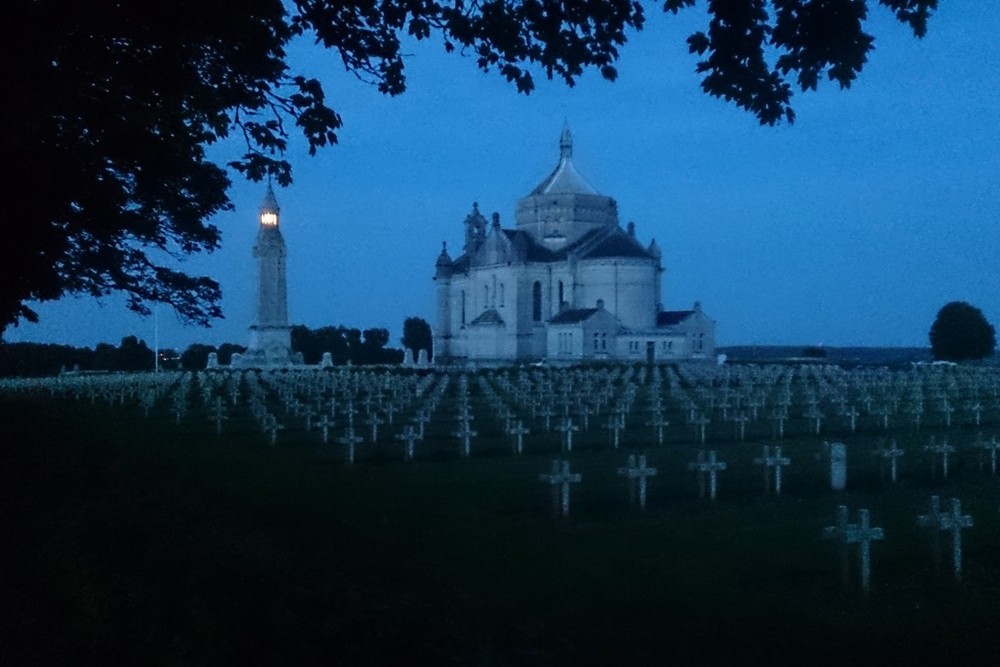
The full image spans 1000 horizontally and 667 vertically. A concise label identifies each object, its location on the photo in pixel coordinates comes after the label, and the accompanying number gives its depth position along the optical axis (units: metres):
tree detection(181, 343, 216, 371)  79.81
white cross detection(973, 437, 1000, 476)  15.98
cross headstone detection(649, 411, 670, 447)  21.30
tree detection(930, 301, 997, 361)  73.75
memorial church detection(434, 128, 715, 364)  63.28
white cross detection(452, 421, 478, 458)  19.14
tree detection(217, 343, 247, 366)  79.56
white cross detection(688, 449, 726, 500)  13.56
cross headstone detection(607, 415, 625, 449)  20.88
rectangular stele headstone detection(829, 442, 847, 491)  14.15
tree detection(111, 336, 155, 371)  78.69
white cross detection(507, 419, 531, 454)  19.61
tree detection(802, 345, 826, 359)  83.34
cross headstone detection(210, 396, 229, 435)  23.91
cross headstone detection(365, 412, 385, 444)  21.74
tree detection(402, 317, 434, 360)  93.94
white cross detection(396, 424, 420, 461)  18.56
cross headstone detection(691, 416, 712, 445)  21.27
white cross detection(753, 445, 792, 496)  13.93
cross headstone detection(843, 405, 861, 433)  23.80
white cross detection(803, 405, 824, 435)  23.07
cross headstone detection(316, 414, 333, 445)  22.03
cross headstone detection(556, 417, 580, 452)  19.80
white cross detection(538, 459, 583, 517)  12.34
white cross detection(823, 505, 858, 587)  8.44
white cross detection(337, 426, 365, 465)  18.11
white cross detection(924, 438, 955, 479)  15.51
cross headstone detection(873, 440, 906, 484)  15.20
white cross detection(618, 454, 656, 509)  12.89
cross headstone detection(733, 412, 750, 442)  22.20
